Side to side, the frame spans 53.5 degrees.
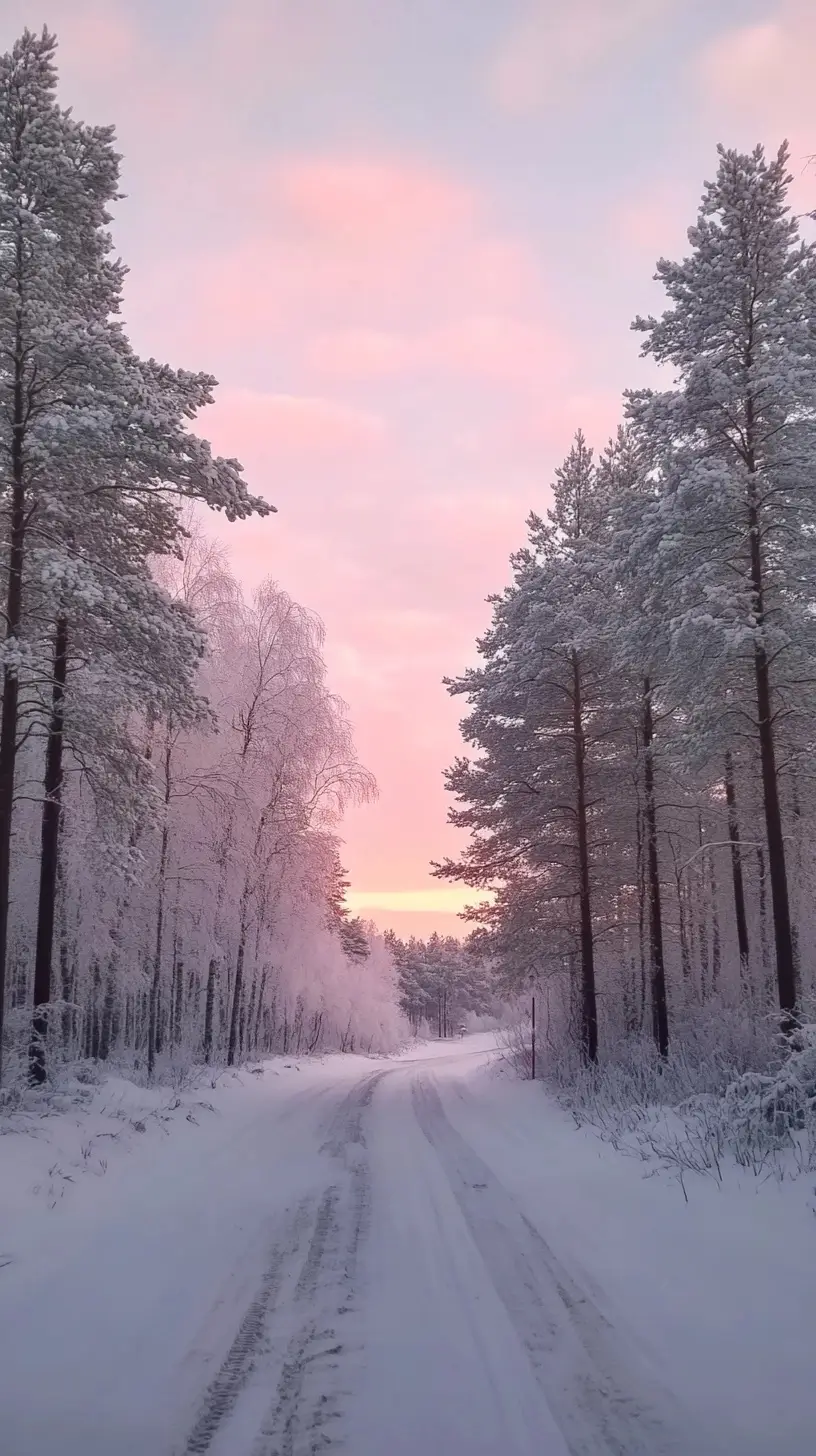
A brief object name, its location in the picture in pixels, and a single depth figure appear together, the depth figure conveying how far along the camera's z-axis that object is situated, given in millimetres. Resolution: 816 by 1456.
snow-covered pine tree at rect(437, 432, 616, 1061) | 18078
